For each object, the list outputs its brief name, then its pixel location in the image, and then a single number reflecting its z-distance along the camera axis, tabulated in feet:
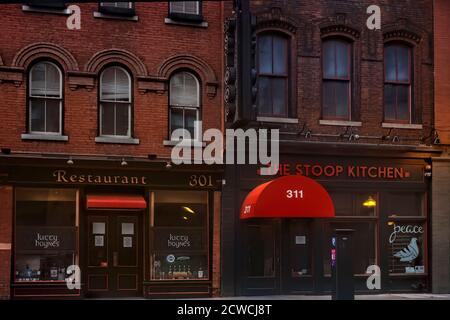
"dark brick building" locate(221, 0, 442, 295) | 62.49
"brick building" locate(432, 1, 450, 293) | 65.92
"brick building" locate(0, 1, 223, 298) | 57.11
